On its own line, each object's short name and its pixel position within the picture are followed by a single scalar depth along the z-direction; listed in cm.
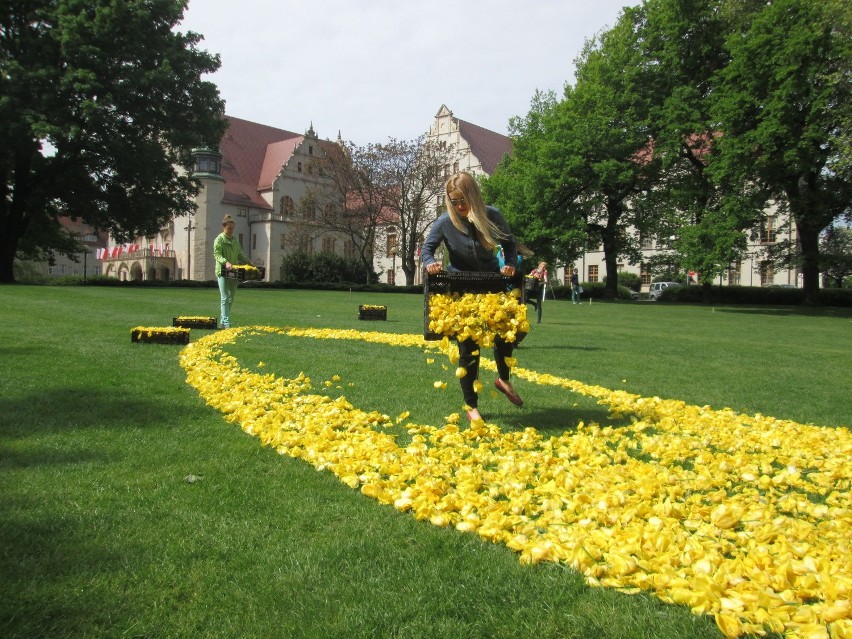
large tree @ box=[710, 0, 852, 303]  3280
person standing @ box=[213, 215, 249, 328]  1434
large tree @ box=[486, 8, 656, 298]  4372
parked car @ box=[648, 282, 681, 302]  6881
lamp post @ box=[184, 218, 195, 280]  7493
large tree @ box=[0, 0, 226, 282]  3522
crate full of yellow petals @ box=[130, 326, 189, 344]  1152
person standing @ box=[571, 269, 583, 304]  4200
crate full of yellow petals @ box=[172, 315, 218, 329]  1448
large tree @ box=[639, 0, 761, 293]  3678
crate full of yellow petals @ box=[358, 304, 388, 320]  1992
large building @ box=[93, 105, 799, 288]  7569
